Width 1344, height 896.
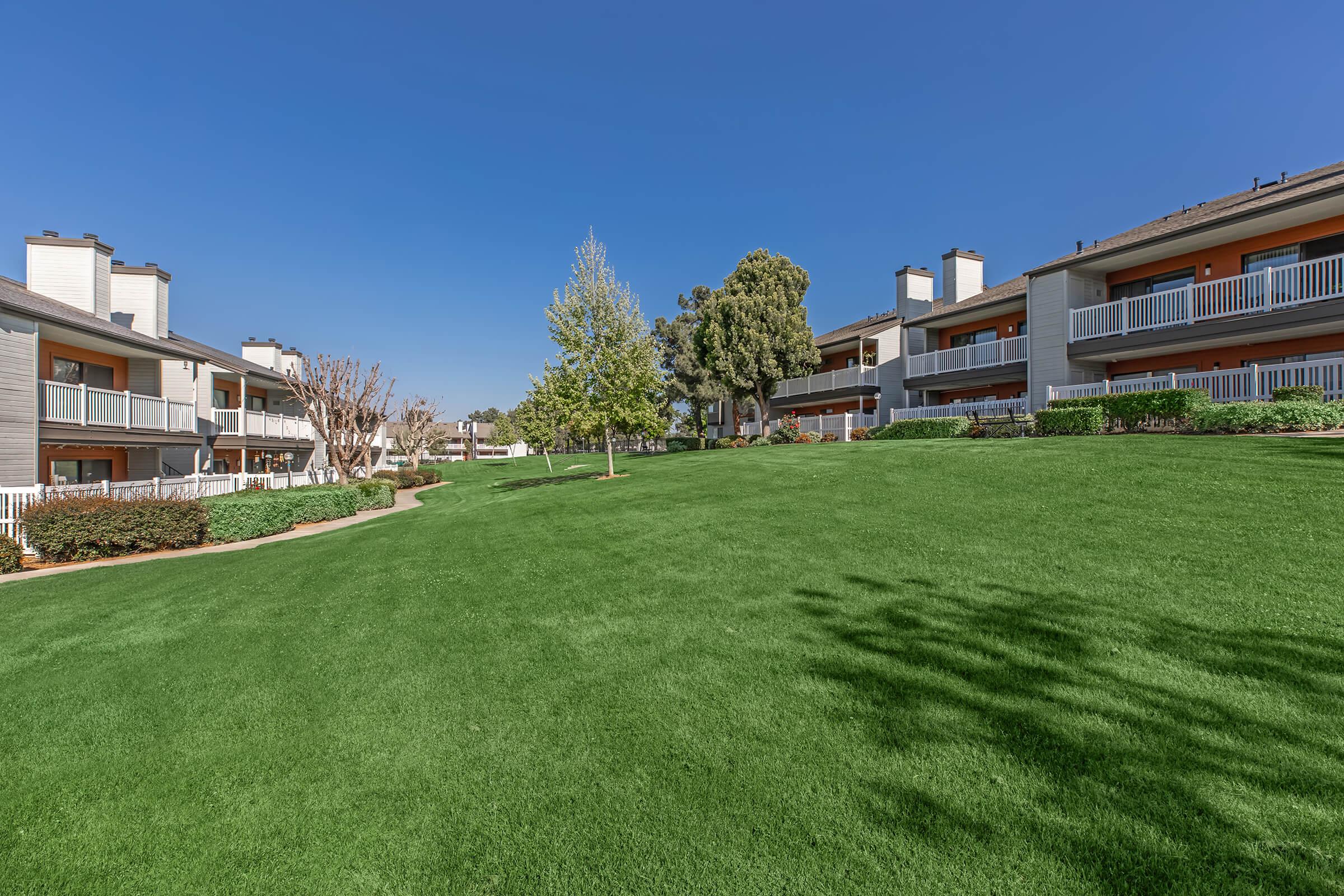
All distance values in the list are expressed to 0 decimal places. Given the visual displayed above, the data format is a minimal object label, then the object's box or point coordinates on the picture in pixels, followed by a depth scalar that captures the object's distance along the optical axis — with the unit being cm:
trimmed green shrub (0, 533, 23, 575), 1140
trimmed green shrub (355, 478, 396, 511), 2144
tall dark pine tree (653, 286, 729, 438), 4225
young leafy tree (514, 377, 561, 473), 4019
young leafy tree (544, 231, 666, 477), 1805
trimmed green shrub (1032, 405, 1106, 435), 1515
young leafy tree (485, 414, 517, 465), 7562
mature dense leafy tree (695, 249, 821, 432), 2678
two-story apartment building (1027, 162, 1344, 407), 1400
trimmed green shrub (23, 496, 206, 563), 1204
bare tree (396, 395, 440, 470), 3947
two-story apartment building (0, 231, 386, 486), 1505
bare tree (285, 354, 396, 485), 2275
